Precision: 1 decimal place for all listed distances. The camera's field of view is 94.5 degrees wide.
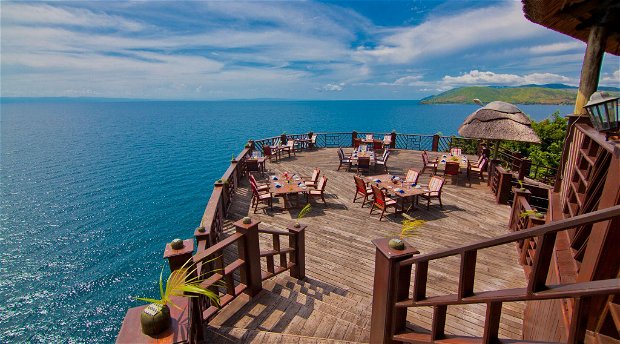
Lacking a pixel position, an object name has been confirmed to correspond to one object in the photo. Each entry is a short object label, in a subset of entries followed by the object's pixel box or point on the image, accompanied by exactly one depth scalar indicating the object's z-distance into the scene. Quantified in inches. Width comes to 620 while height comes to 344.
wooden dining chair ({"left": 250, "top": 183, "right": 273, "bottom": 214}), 323.0
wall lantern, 106.3
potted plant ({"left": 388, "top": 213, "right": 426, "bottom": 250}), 97.6
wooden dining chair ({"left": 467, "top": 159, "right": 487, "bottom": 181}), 412.2
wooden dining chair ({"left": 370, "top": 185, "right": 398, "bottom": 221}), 301.1
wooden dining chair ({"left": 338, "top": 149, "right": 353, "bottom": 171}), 486.3
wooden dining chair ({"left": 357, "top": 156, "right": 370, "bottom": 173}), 460.1
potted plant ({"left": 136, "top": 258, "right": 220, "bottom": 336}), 78.7
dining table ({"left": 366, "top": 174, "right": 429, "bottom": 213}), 314.7
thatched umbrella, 363.6
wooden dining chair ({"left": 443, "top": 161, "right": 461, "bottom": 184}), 398.2
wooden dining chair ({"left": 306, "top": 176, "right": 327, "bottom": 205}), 344.5
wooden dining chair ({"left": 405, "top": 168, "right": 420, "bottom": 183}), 361.7
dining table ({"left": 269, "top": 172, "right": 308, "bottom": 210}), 328.2
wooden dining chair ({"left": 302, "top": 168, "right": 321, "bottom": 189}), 378.3
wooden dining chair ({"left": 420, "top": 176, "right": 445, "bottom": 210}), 324.5
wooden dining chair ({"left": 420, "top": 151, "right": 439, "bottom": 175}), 447.5
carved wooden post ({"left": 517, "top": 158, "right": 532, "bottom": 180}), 372.8
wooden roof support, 186.7
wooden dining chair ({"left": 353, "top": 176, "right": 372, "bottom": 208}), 331.9
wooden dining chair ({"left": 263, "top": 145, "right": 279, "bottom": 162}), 556.7
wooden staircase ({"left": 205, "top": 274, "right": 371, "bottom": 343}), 136.9
